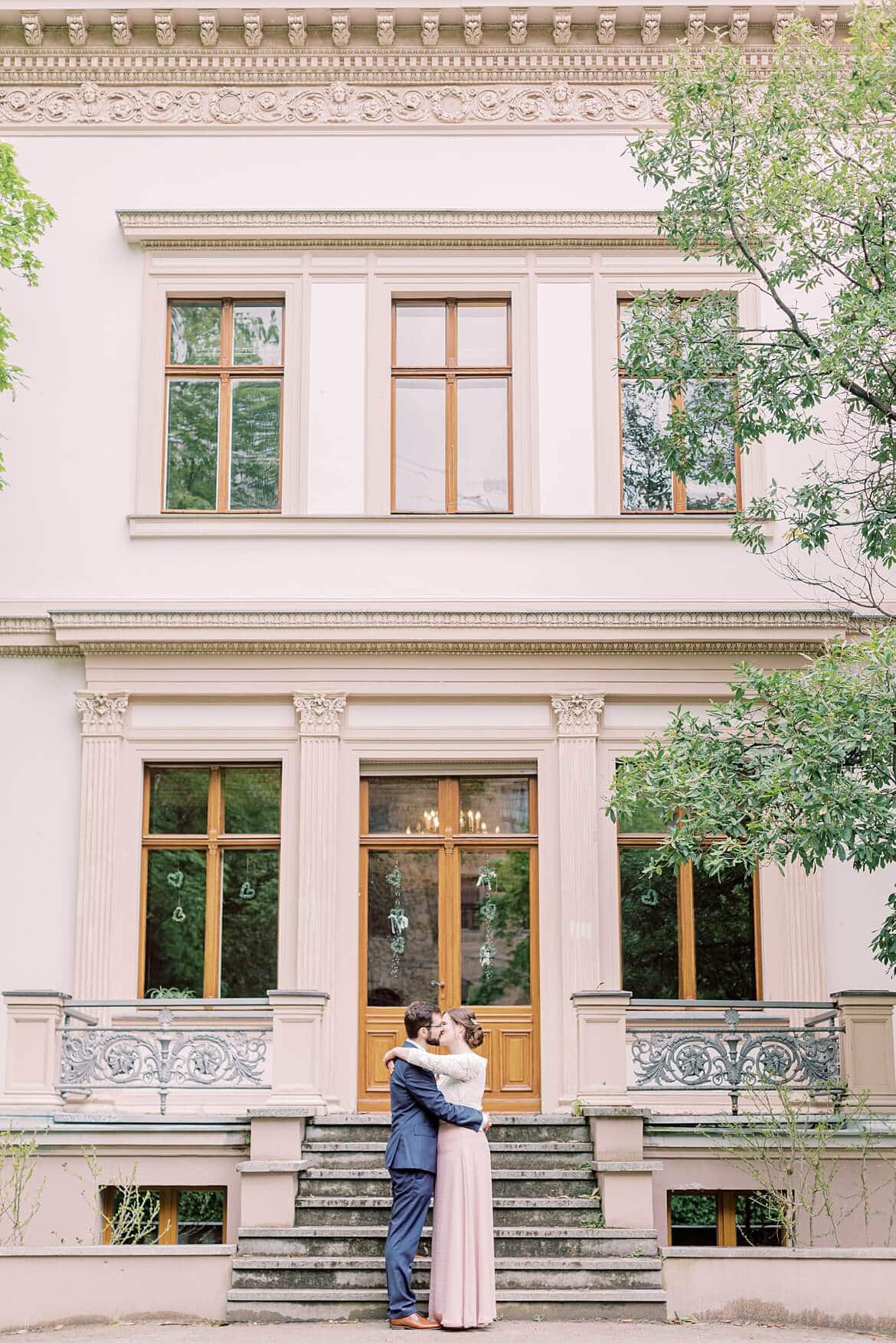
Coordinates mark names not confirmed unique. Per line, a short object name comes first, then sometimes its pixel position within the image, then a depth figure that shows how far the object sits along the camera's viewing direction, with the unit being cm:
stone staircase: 1059
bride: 1006
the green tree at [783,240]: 1138
